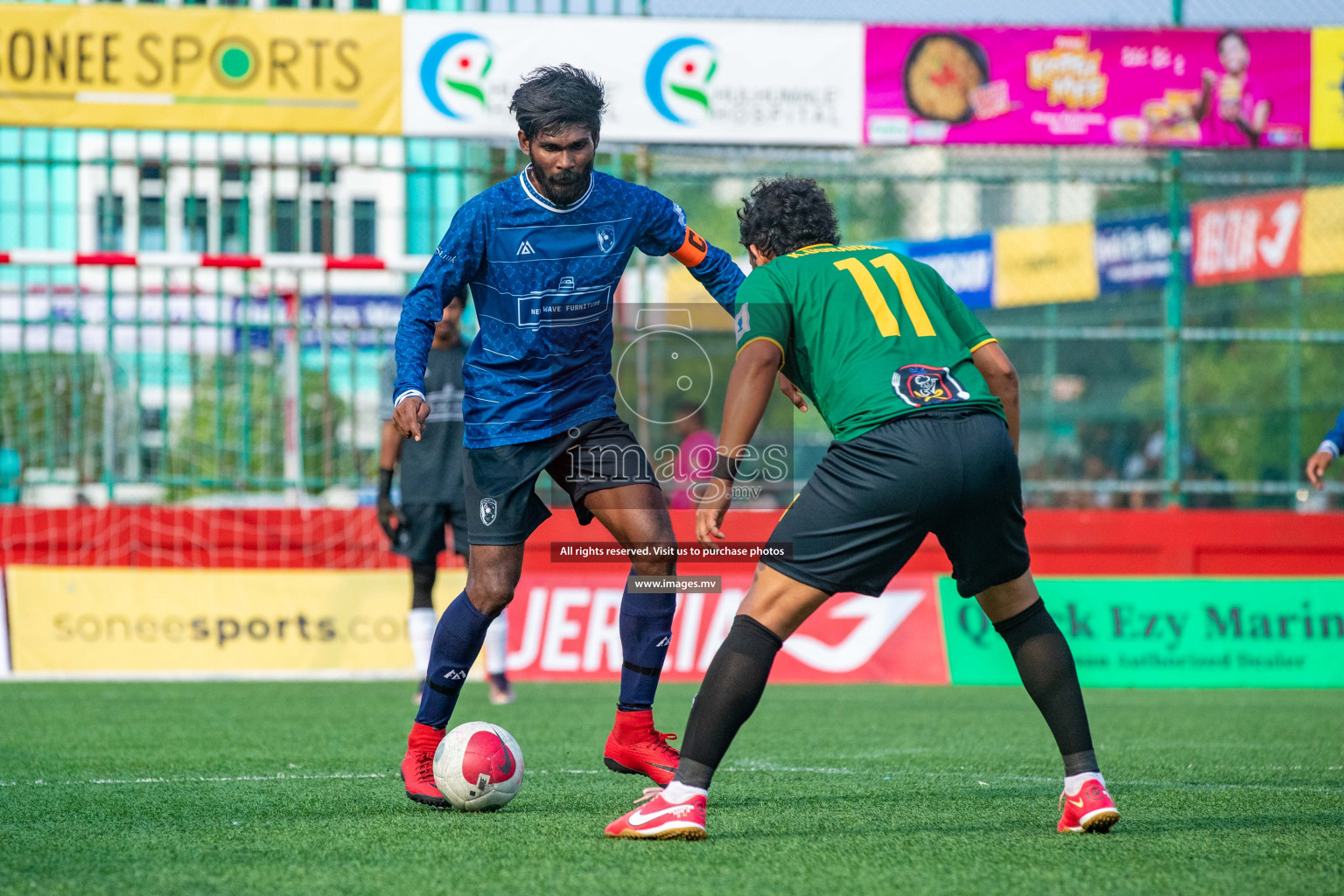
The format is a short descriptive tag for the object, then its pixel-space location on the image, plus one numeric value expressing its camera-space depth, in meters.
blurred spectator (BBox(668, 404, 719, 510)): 12.24
